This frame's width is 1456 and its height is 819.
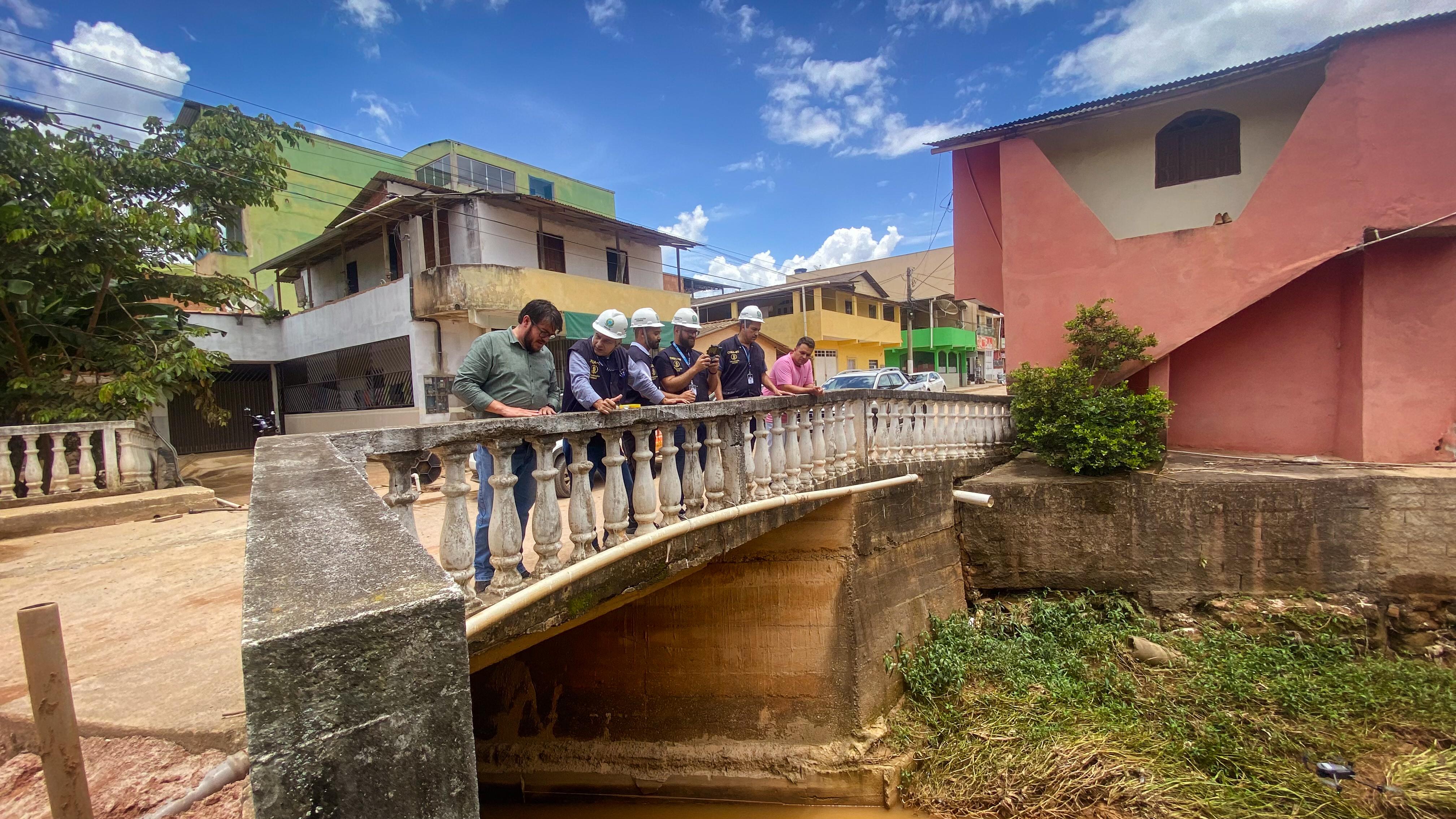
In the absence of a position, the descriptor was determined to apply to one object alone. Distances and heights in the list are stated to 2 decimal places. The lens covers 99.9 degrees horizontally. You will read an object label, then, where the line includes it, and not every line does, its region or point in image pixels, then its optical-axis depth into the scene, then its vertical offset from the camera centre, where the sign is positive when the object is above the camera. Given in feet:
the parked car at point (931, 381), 63.36 -0.17
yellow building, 74.13 +8.85
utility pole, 79.97 +5.93
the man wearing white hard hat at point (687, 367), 13.53 +0.52
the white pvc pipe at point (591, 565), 7.23 -2.52
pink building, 21.01 +5.09
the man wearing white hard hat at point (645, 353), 12.42 +0.81
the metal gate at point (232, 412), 51.37 -0.14
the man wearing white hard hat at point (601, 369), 11.69 +0.48
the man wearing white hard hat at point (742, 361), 15.94 +0.69
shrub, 20.83 -1.26
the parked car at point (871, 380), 52.37 +0.18
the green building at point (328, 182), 57.31 +22.21
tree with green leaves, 21.45 +5.72
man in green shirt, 10.23 +0.37
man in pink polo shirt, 17.66 +0.45
